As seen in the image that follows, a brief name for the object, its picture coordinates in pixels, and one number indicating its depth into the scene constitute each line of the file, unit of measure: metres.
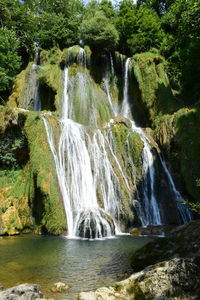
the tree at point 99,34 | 27.83
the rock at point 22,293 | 5.45
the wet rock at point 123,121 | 20.86
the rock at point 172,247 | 6.85
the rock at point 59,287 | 6.30
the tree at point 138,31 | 29.31
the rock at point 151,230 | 13.39
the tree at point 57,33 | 29.73
